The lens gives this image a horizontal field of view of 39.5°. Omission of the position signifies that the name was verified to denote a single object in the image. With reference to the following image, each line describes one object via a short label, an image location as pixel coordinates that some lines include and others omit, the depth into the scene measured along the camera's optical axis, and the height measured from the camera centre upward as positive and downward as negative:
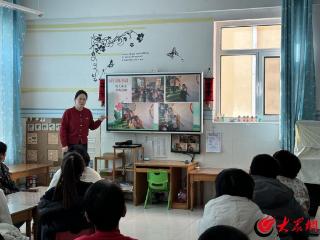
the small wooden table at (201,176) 6.45 -0.87
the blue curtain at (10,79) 7.46 +0.63
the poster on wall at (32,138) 7.94 -0.39
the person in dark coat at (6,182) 4.84 -0.72
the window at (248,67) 6.85 +0.76
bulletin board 7.79 -0.45
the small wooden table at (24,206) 3.55 -0.75
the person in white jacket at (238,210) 2.38 -0.51
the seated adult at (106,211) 1.96 -0.42
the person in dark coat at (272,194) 3.03 -0.53
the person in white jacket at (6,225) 2.86 -0.74
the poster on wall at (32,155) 7.94 -0.69
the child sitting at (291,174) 3.54 -0.47
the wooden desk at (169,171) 6.72 -0.91
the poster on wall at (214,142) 6.93 -0.41
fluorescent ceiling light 6.24 +1.59
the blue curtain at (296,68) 6.29 +0.67
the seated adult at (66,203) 3.36 -0.67
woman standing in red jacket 6.42 -0.13
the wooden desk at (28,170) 6.79 -0.84
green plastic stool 6.69 -0.97
